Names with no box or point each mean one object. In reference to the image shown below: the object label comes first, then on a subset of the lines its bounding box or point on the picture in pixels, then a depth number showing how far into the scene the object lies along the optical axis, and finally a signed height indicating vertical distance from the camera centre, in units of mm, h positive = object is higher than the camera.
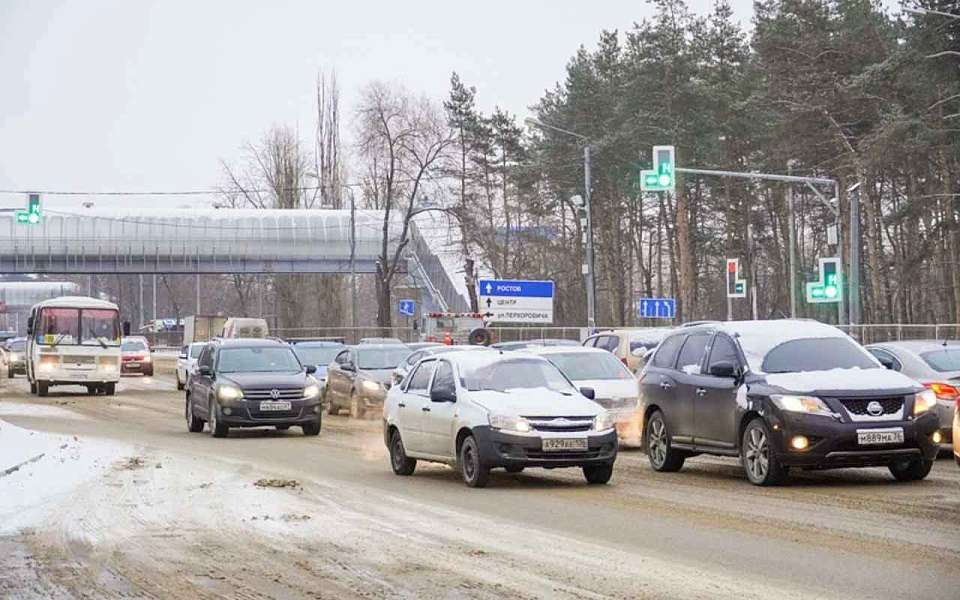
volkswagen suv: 27500 -1028
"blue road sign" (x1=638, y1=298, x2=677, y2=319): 52781 +544
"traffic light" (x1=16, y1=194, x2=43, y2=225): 54125 +4241
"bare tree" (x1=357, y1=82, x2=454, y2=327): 72812 +8477
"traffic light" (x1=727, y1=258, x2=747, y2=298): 52625 +1416
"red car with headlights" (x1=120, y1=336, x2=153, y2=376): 65500 -986
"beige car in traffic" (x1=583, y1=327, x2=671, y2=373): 30797 -338
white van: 62281 +125
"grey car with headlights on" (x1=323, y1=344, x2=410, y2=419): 33688 -990
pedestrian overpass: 93500 +5241
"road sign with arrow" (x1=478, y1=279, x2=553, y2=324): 50656 +844
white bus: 47281 -289
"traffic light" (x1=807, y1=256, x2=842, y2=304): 38250 +892
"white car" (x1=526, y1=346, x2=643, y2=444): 23547 -814
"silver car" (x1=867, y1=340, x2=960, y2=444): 19250 -573
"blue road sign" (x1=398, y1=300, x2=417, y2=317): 69875 +935
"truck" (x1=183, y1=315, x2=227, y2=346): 77375 +274
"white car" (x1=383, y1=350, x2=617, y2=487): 16797 -1009
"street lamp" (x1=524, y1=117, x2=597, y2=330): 50356 +1848
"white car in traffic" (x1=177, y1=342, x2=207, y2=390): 48188 -881
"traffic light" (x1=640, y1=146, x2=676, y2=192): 36125 +3444
